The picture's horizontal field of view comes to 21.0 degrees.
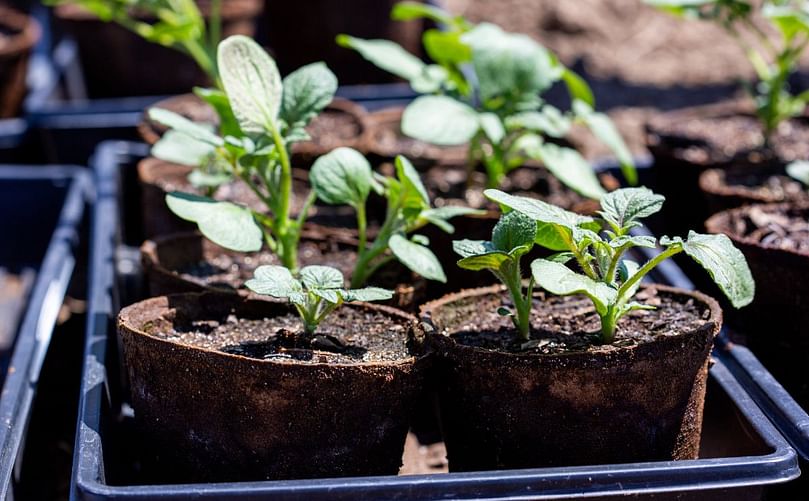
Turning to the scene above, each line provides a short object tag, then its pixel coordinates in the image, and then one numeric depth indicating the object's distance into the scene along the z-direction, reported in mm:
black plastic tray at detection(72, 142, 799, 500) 780
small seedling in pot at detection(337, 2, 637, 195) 975
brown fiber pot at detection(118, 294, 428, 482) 814
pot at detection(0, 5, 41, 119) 1562
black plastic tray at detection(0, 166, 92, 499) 894
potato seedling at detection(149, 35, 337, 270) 884
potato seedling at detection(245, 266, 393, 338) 826
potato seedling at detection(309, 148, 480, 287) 901
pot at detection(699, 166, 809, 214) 1021
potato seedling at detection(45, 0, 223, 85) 1097
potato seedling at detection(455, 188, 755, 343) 809
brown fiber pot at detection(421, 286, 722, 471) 819
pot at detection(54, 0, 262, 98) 1671
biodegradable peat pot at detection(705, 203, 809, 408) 916
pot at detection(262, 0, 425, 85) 1654
